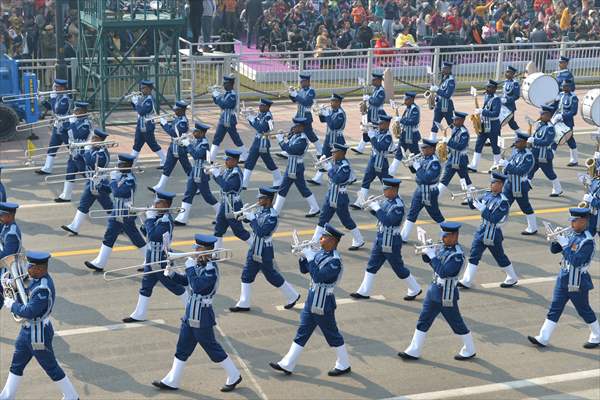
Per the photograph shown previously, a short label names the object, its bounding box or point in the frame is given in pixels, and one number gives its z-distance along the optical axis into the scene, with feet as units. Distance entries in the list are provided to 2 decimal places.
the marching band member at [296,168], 65.16
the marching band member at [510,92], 83.15
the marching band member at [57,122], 73.10
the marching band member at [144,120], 73.15
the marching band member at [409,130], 74.13
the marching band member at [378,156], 66.54
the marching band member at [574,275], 47.11
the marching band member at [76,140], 66.47
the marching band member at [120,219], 56.18
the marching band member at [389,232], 52.26
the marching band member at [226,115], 76.18
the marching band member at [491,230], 53.98
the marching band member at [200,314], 42.86
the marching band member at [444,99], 82.28
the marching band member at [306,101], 78.18
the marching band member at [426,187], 60.49
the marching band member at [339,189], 59.88
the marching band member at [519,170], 62.18
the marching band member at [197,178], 64.28
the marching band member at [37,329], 40.75
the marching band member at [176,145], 69.27
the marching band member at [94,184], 60.18
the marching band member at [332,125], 73.61
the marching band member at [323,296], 44.29
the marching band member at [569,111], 79.30
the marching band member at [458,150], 68.18
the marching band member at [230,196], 56.70
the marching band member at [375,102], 78.43
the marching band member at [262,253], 50.21
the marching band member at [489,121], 76.89
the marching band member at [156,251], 49.67
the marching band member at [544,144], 69.00
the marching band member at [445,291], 45.70
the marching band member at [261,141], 70.69
